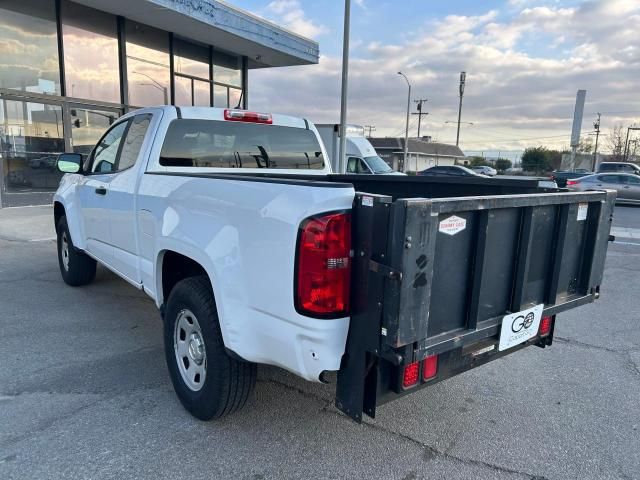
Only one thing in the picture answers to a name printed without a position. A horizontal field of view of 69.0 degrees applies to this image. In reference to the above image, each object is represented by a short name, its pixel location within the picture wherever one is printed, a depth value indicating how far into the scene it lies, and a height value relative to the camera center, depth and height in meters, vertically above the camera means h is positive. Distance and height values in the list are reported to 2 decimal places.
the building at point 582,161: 49.72 +0.16
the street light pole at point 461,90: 52.78 +7.71
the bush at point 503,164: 71.88 -0.80
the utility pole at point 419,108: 65.94 +6.71
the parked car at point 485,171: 42.86 -1.18
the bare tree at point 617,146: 65.06 +2.61
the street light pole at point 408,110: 39.50 +4.01
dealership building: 12.33 +2.24
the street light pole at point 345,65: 12.79 +2.36
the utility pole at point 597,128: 76.99 +6.22
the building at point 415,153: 58.26 +0.26
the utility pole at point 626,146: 62.74 +2.47
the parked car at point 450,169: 25.05 -0.72
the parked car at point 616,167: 27.58 -0.16
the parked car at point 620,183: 18.96 -0.80
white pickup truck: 2.05 -0.62
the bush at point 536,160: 63.09 +0.09
